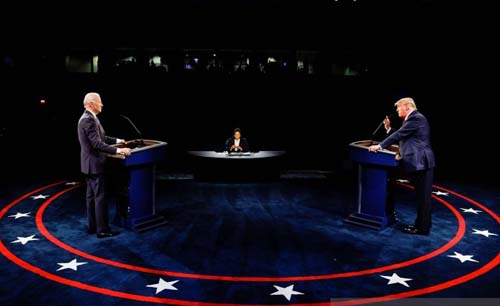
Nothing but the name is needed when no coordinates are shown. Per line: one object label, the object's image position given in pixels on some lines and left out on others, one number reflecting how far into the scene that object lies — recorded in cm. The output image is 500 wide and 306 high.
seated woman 962
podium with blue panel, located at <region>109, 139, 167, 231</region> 592
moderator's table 925
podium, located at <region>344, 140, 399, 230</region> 608
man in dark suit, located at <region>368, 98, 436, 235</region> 568
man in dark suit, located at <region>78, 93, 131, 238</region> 545
